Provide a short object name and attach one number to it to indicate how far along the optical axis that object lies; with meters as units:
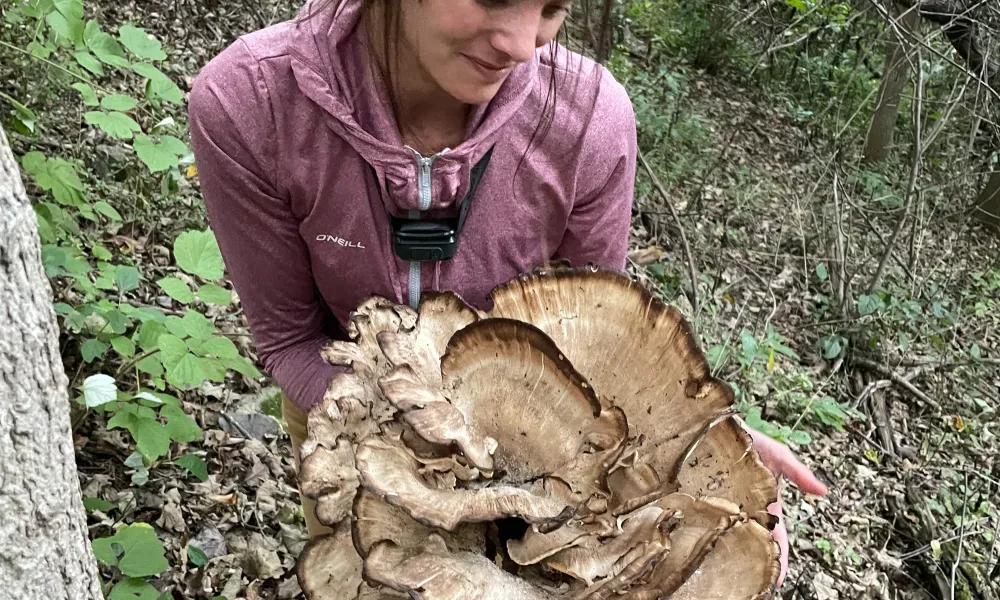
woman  1.61
